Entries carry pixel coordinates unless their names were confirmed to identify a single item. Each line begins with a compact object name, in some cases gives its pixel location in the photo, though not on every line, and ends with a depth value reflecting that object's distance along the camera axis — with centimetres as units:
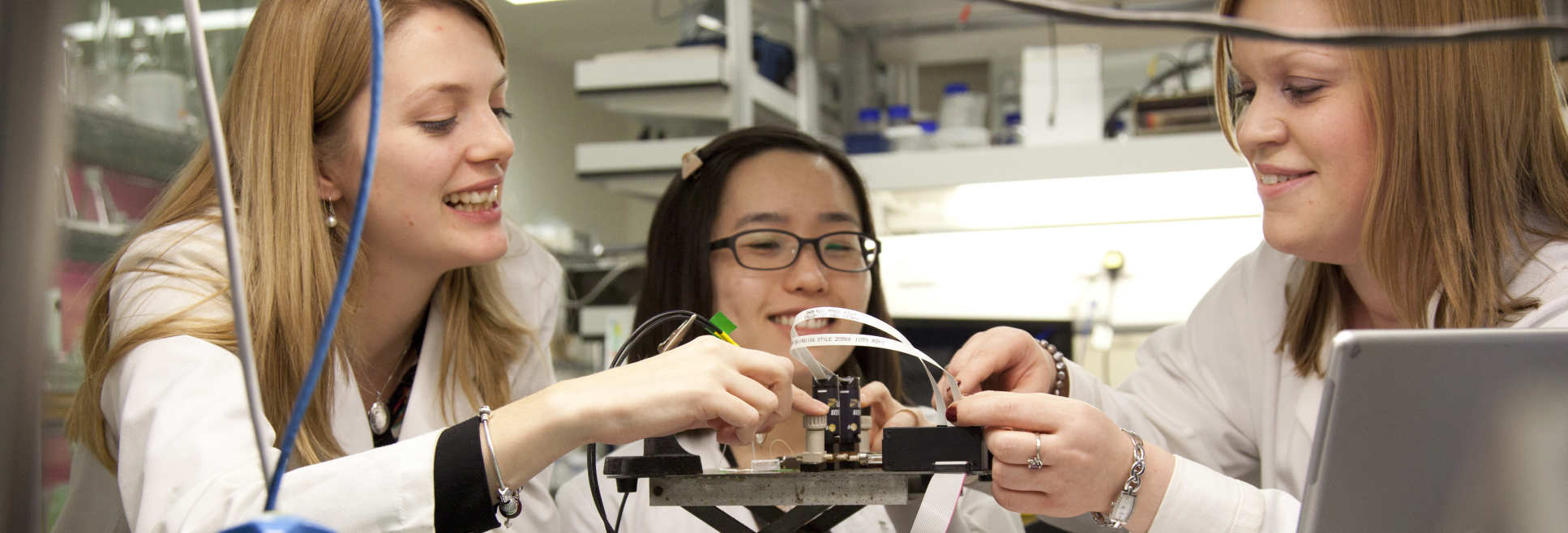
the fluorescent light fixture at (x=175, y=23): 226
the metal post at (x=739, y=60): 249
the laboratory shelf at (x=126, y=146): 203
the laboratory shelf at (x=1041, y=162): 266
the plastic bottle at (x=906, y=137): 288
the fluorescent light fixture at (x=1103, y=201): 273
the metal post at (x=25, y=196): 54
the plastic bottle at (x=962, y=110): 305
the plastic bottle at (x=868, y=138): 288
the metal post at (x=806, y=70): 288
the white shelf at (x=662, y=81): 243
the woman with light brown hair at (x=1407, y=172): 101
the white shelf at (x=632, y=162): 245
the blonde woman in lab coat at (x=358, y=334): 80
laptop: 62
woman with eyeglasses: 145
